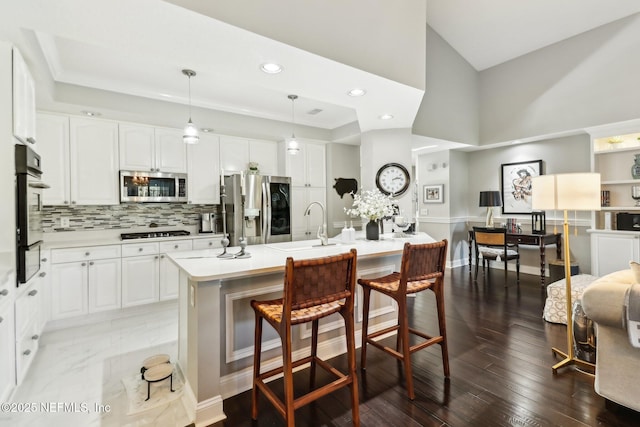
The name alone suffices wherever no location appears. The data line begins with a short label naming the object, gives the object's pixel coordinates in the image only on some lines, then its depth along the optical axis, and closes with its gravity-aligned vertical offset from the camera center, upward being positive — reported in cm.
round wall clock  435 +49
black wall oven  214 +6
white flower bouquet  312 +5
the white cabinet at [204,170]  432 +67
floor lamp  223 +10
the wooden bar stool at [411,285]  198 -53
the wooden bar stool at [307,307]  151 -55
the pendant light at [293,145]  398 +94
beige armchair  168 -81
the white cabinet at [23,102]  210 +88
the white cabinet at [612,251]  396 -58
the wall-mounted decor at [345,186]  561 +53
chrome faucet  288 -23
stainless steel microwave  384 +40
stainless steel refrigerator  440 +11
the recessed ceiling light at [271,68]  237 +118
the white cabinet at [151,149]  385 +90
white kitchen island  180 -71
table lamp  531 +21
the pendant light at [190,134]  294 +80
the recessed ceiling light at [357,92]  292 +119
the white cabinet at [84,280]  321 -69
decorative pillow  186 -40
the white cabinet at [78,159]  339 +69
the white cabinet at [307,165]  503 +85
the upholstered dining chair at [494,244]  473 -52
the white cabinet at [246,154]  461 +97
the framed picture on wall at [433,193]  600 +38
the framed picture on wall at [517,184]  524 +47
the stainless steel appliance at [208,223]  459 -11
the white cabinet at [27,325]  212 -83
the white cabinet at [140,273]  358 -69
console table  451 -47
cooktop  400 -24
